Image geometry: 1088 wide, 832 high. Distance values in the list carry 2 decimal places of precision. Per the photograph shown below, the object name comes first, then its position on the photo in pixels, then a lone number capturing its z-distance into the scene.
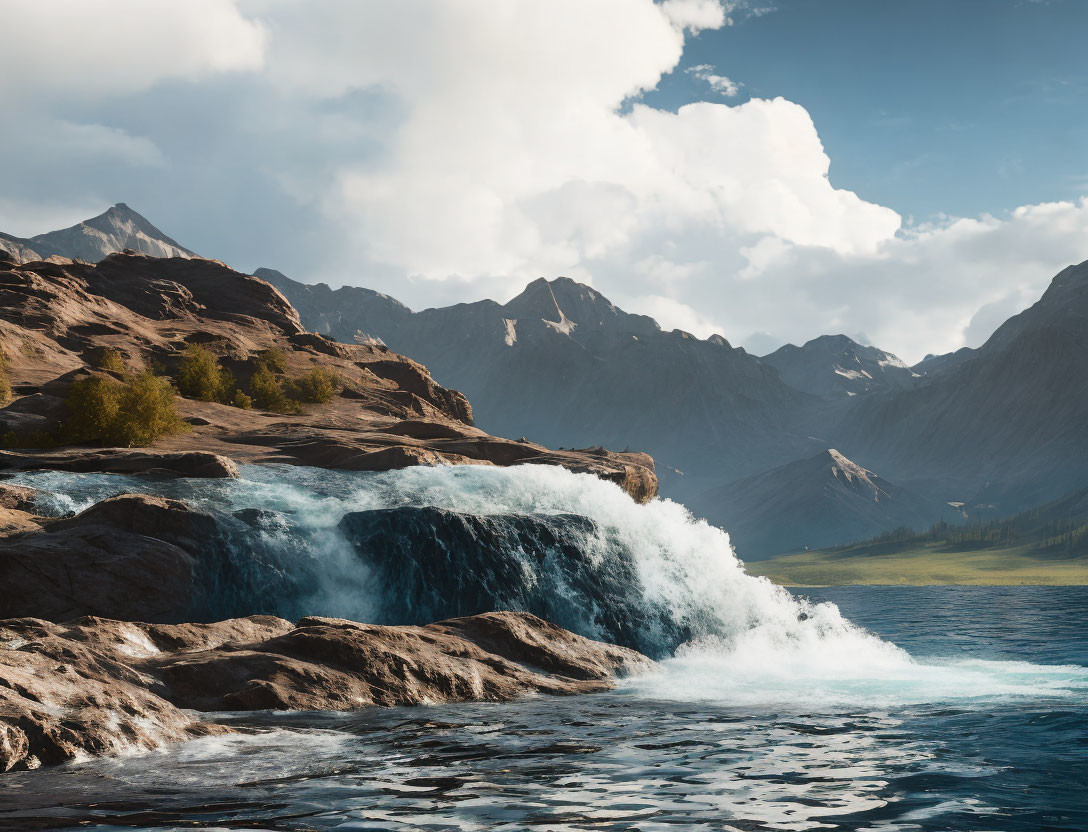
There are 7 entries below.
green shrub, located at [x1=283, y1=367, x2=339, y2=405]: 71.62
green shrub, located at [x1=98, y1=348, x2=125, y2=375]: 59.72
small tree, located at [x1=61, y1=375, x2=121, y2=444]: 47.00
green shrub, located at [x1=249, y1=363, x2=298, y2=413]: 68.88
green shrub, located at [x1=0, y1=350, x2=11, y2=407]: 50.23
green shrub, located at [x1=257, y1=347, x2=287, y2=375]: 74.88
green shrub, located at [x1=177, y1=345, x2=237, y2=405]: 64.62
